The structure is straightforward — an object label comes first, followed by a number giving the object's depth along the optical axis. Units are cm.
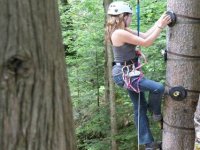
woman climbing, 366
